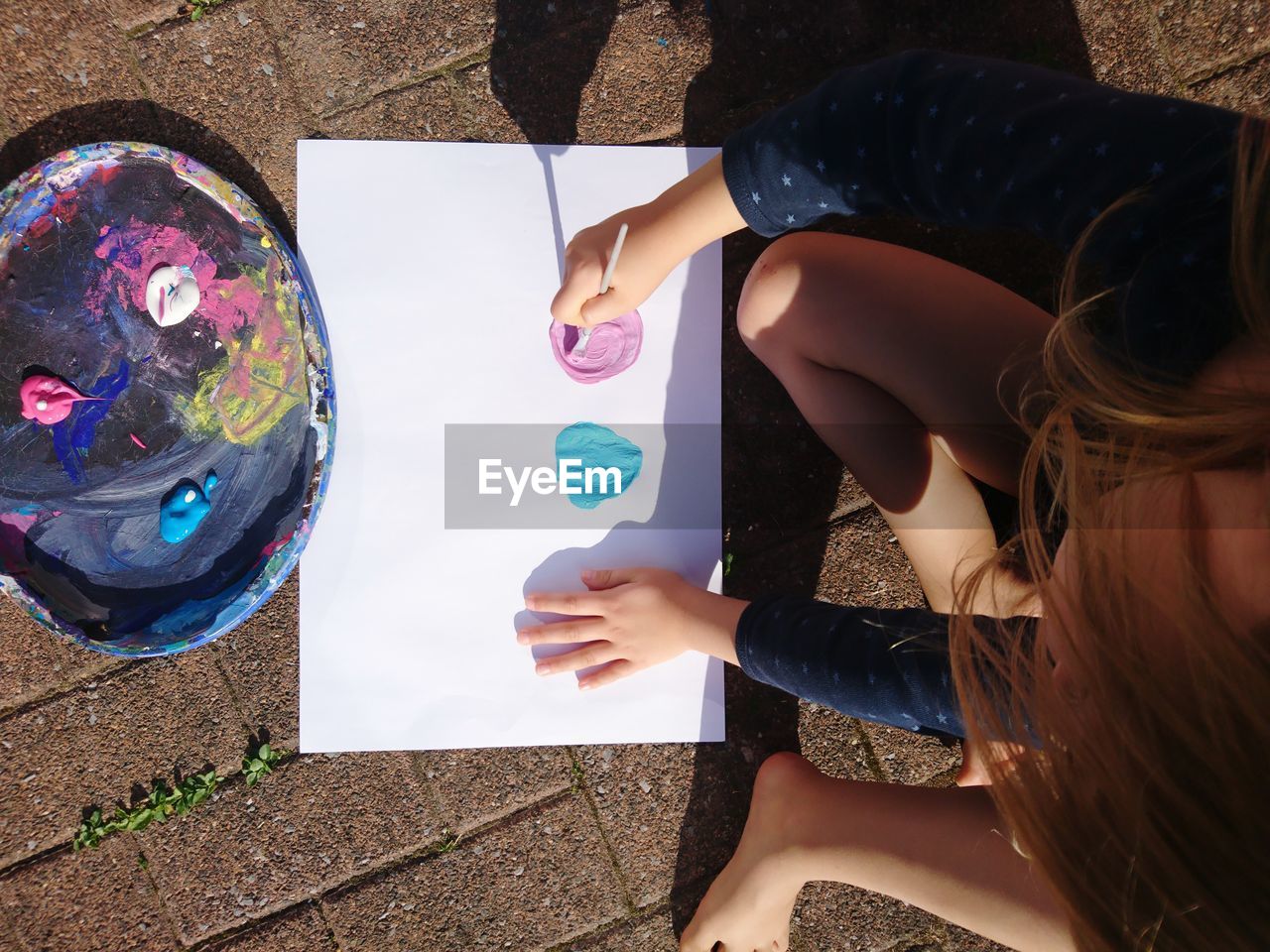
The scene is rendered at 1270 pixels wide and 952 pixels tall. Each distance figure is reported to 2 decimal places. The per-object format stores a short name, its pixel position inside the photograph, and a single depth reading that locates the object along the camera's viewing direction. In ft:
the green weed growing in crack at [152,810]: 2.97
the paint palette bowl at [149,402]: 2.80
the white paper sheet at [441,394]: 2.94
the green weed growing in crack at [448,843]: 3.05
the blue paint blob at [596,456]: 3.01
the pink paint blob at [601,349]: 2.97
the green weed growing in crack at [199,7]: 2.95
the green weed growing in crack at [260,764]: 2.98
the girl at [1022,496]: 1.72
